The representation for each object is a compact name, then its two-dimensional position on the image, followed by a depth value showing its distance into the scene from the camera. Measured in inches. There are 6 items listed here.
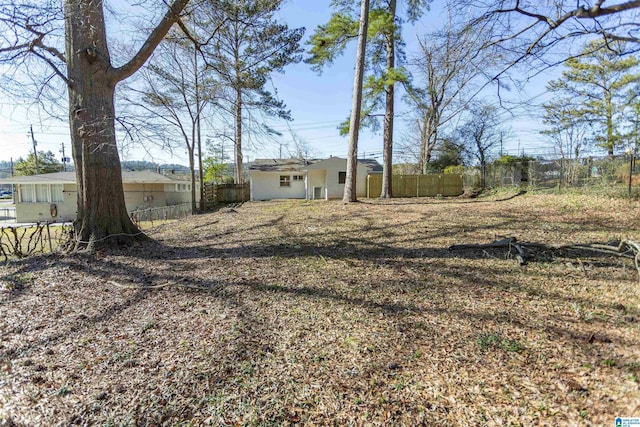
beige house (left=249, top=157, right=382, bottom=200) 738.2
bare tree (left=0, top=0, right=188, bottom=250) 185.9
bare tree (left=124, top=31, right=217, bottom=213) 355.3
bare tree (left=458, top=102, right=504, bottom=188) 792.9
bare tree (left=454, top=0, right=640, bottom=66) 164.7
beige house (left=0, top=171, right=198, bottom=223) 730.2
